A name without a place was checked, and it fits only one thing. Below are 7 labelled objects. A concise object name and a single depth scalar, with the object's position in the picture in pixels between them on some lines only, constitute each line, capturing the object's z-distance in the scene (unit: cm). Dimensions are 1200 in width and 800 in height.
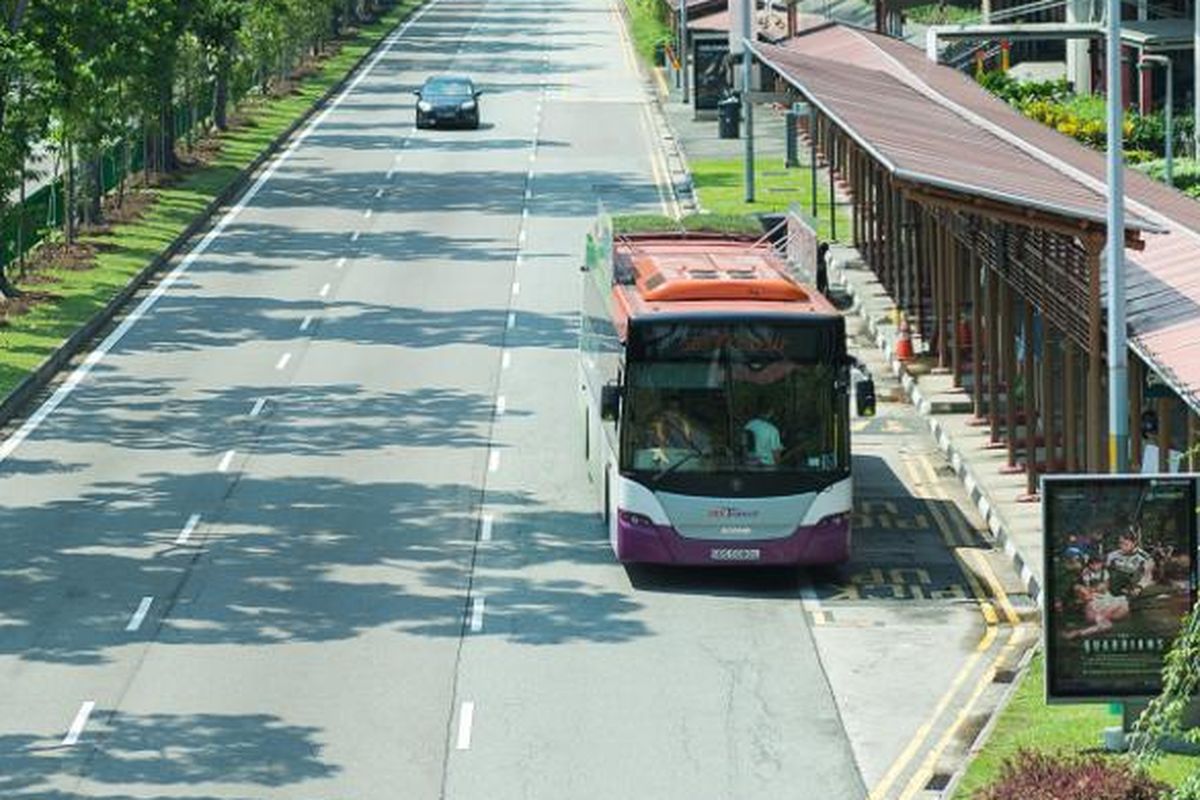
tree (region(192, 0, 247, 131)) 7675
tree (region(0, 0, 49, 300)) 4959
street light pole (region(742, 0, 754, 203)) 6486
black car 8562
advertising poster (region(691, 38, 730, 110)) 8462
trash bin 7962
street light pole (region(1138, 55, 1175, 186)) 5435
